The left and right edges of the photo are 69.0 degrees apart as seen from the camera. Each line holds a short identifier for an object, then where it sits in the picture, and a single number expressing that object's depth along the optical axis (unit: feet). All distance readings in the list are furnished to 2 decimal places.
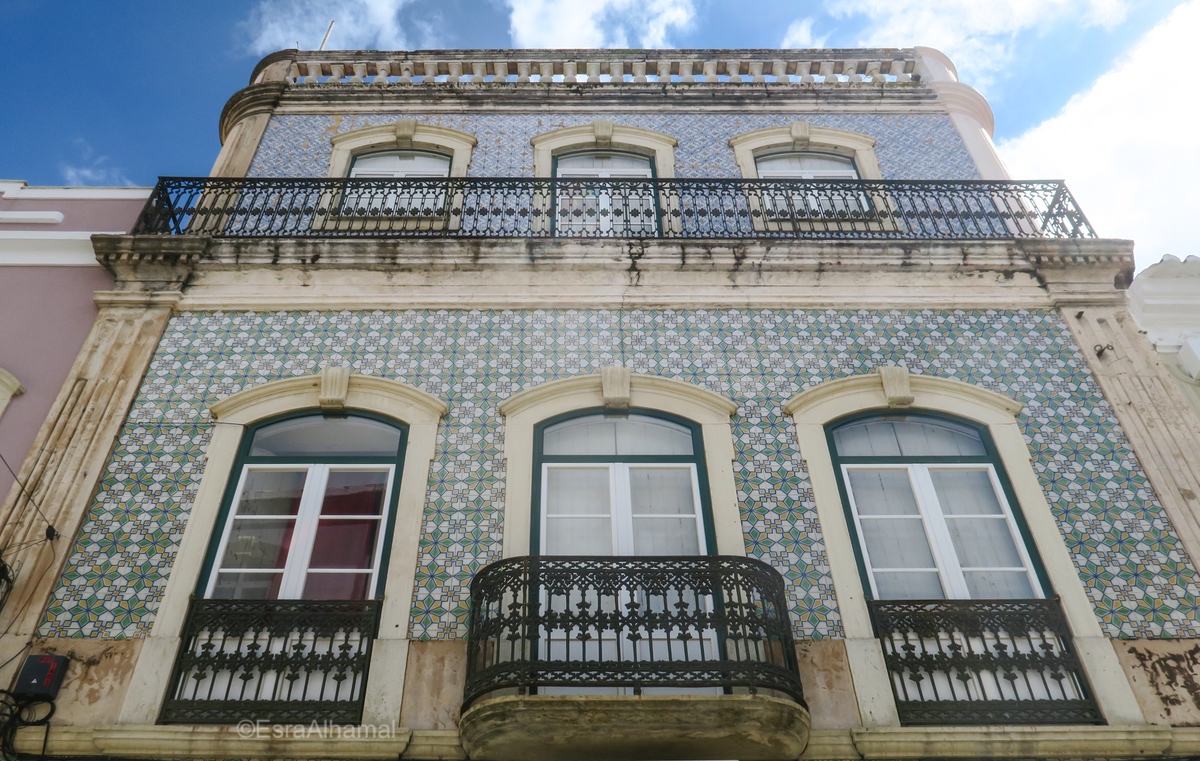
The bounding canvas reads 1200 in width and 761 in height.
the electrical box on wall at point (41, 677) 15.65
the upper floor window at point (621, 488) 18.42
